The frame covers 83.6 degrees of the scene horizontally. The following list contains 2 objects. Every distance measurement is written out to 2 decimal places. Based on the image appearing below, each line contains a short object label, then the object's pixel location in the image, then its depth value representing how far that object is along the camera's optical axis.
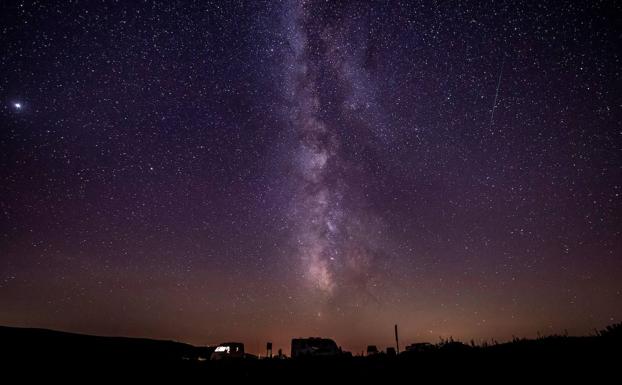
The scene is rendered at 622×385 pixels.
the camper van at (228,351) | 24.06
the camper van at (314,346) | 23.44
